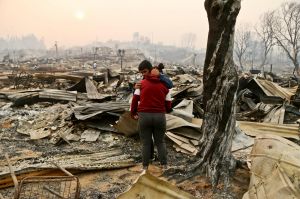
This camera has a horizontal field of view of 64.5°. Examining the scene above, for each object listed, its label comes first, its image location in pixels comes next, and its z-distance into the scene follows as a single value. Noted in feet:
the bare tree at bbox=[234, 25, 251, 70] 145.77
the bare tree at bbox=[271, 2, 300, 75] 96.03
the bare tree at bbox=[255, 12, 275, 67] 111.01
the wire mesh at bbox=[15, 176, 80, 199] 9.85
